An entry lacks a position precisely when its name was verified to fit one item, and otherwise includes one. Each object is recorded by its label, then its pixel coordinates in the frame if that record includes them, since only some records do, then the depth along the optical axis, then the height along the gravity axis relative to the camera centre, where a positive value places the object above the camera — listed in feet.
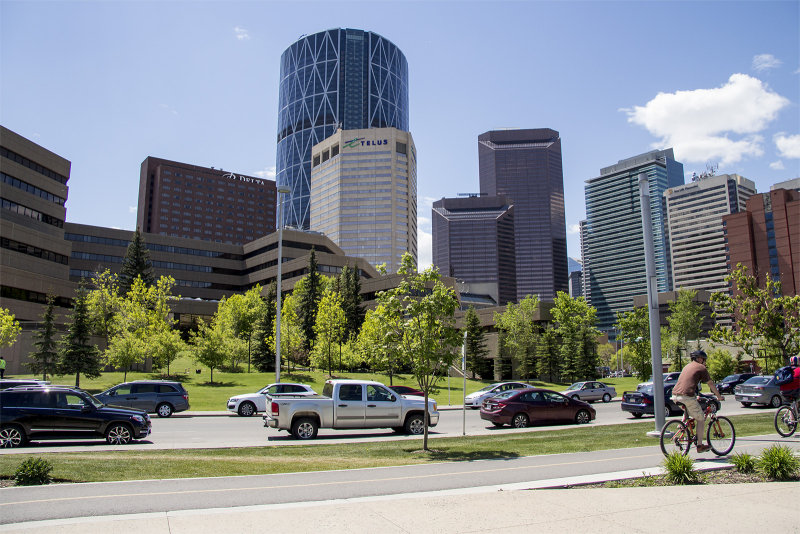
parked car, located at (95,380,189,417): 80.07 -7.33
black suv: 47.50 -6.37
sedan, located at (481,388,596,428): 69.05 -8.00
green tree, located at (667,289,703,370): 231.30 +12.42
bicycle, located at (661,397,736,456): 33.63 -5.41
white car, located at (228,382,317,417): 86.84 -8.29
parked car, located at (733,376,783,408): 86.38 -7.43
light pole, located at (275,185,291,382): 100.68 +3.62
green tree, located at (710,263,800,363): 79.25 +5.07
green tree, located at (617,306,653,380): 166.36 +3.54
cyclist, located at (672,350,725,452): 33.22 -2.73
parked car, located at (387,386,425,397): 101.81 -8.12
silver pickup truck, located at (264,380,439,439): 56.65 -6.74
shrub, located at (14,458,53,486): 28.50 -6.58
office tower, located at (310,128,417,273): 603.26 +169.24
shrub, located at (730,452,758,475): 28.71 -6.16
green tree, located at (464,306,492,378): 213.25 -1.00
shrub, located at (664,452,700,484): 26.99 -6.17
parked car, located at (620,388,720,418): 75.36 -7.97
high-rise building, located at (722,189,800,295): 469.57 +101.84
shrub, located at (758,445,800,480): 27.17 -5.90
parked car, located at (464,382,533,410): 105.19 -8.97
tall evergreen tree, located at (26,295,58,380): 122.62 -0.41
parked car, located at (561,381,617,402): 117.39 -9.58
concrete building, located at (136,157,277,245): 647.56 +165.68
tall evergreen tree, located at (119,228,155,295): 226.58 +35.18
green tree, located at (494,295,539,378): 214.28 +4.87
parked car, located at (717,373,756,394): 133.90 -8.63
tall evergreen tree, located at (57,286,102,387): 118.42 -0.62
